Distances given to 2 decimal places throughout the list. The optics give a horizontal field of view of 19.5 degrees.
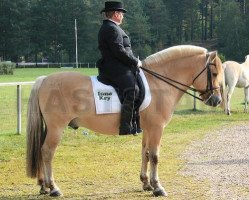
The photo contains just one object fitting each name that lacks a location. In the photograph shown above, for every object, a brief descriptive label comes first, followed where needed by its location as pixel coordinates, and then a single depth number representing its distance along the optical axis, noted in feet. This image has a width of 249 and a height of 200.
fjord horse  33.62
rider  32.49
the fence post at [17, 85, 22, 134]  57.91
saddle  33.32
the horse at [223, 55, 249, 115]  88.28
